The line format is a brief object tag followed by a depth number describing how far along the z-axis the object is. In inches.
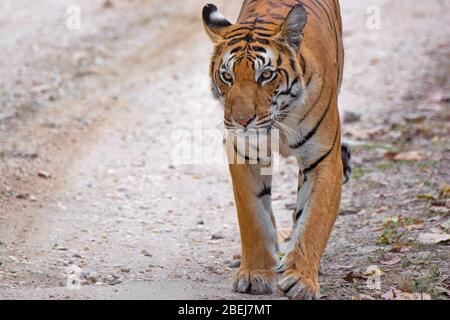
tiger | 387.9
